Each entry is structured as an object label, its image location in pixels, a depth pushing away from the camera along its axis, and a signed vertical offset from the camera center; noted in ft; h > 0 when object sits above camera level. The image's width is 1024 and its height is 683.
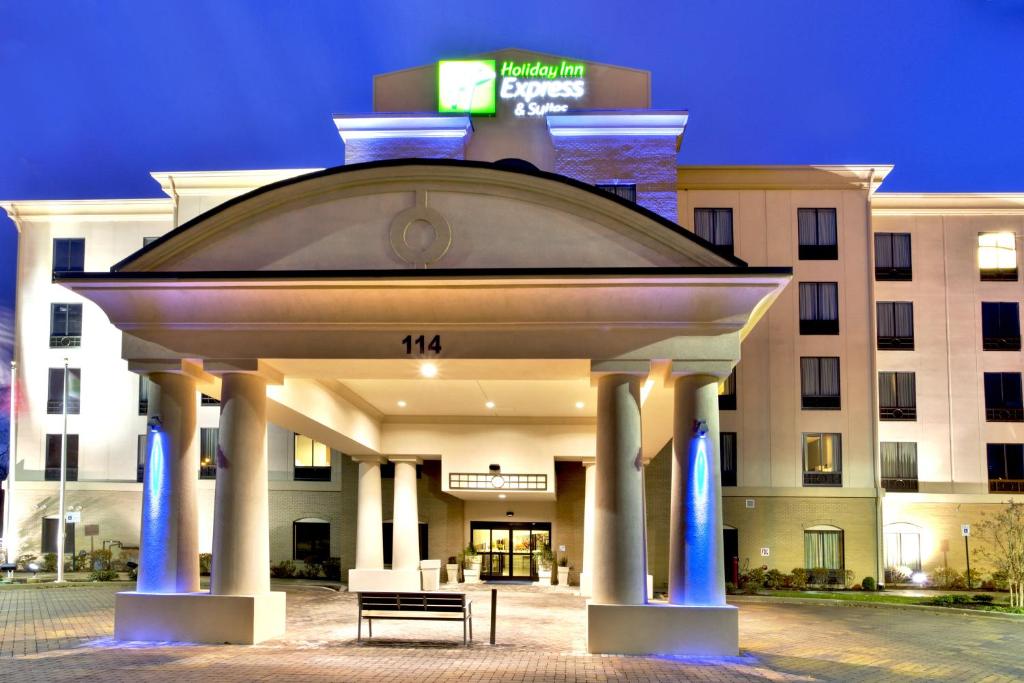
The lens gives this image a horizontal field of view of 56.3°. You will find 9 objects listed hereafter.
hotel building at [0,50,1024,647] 56.08 +8.51
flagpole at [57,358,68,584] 113.00 -8.16
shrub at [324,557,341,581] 127.85 -14.95
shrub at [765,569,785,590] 119.34 -15.41
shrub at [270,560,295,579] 129.90 -15.24
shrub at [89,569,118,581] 116.37 -14.30
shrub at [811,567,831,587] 121.90 -15.27
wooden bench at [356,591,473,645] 57.06 -8.85
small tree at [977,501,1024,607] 92.53 -10.20
